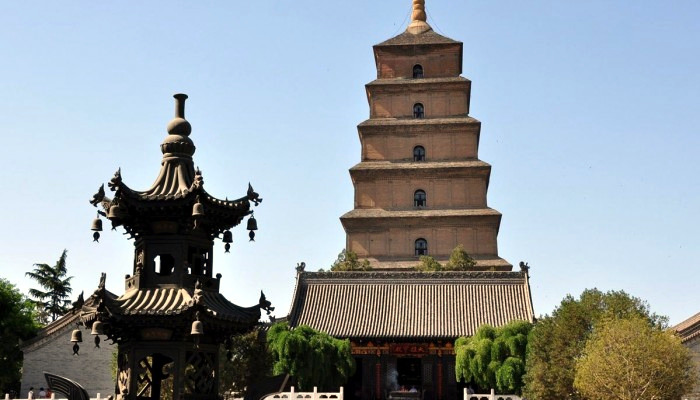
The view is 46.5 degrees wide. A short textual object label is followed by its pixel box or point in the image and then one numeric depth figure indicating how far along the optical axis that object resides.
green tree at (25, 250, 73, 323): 49.84
